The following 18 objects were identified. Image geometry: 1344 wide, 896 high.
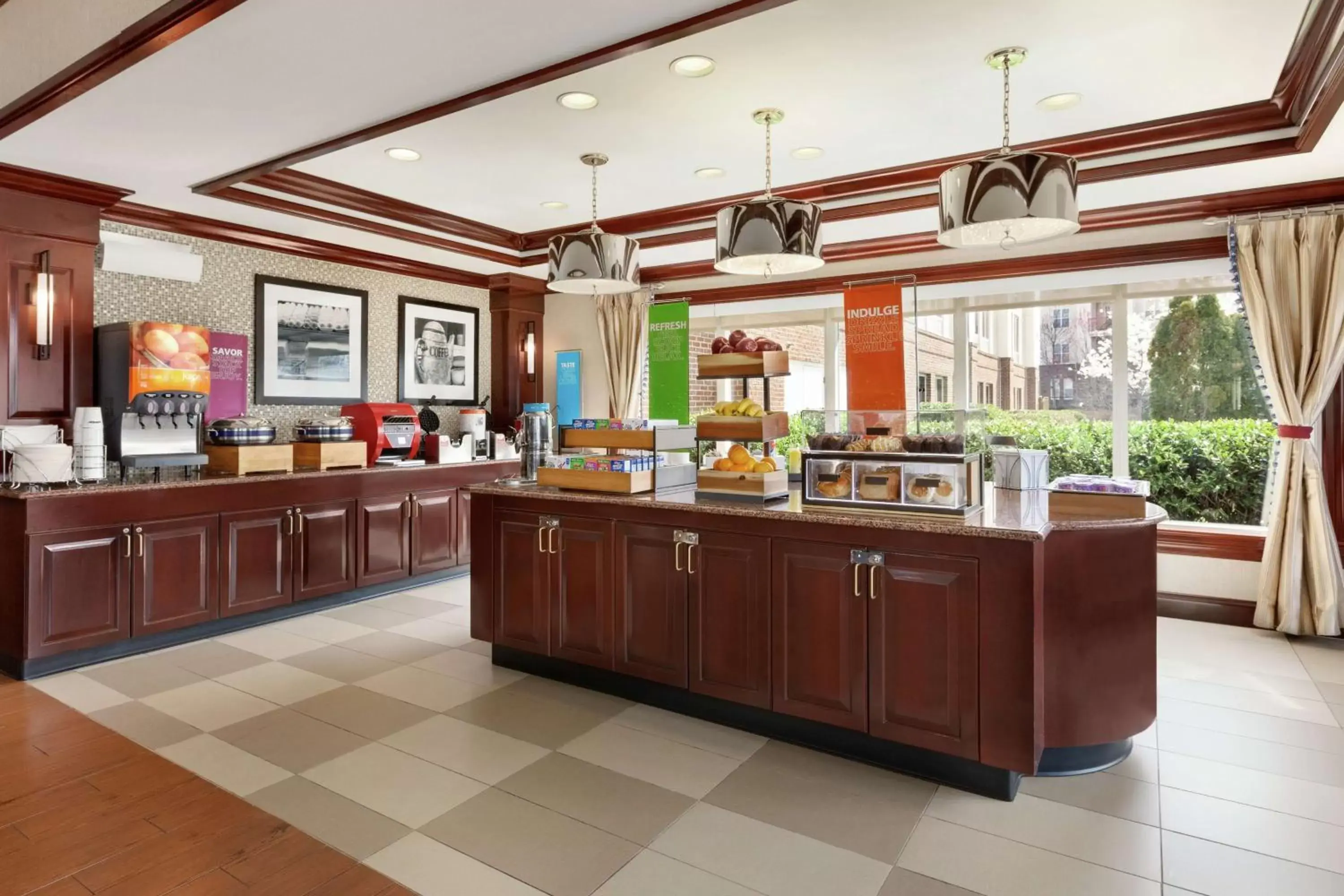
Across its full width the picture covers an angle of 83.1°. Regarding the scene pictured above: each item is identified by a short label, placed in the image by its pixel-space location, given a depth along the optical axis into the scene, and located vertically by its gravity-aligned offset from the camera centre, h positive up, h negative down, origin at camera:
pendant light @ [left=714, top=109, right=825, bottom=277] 3.40 +0.94
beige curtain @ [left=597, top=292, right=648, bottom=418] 7.57 +0.97
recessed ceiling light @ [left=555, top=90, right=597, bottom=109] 3.65 +1.65
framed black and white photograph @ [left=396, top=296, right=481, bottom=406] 6.98 +0.85
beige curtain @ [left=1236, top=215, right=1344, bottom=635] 4.77 +0.40
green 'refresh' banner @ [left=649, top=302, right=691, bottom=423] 7.23 +0.78
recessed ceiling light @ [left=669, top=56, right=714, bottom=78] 3.27 +1.63
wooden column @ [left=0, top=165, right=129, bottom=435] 4.42 +0.94
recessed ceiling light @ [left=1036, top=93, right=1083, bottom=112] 3.64 +1.64
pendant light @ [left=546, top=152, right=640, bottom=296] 3.96 +0.95
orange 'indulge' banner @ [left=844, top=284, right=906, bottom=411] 6.00 +0.73
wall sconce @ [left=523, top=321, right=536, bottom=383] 8.00 +0.94
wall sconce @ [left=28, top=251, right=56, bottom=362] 4.52 +0.83
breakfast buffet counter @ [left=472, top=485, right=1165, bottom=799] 2.78 -0.77
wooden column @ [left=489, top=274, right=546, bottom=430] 7.77 +1.00
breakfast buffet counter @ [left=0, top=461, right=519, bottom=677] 4.09 -0.73
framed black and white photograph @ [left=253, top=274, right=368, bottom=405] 5.91 +0.79
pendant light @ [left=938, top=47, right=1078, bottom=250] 2.74 +0.91
